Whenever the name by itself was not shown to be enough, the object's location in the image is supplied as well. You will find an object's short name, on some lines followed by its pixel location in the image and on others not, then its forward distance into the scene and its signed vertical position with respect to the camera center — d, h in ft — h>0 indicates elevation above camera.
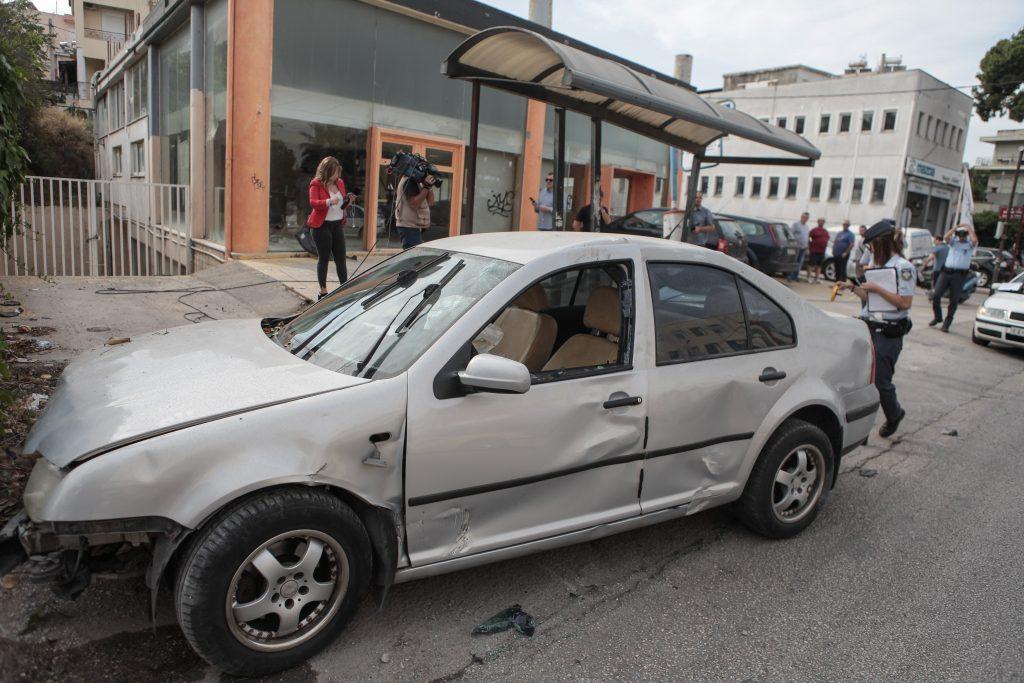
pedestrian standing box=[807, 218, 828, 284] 65.57 -0.19
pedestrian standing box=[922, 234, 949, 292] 39.58 -0.26
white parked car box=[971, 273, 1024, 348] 33.09 -2.94
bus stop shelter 17.72 +3.84
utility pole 81.29 +1.85
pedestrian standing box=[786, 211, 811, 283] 60.02 +0.52
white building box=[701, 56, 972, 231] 135.13 +20.06
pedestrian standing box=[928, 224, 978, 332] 37.70 -0.51
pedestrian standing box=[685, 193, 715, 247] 38.23 +0.68
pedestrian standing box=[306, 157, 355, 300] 26.94 -0.14
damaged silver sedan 7.74 -2.77
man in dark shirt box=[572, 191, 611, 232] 32.73 +0.35
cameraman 29.14 +0.29
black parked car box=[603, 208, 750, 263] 51.02 +0.42
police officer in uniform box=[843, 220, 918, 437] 17.79 -1.34
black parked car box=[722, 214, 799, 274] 56.24 -0.35
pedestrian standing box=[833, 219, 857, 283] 64.18 +0.07
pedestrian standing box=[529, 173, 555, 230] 37.81 +0.96
